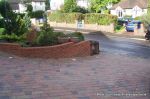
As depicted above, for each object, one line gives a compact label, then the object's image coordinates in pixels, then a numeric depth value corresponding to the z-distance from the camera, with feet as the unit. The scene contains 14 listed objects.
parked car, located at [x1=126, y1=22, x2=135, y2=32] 113.60
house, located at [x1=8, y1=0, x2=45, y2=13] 269.85
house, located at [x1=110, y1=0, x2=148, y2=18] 189.28
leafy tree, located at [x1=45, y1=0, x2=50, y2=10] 281.17
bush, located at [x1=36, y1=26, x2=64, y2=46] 43.42
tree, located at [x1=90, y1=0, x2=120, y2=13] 160.68
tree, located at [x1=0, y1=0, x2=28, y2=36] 47.73
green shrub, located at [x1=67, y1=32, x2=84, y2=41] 50.64
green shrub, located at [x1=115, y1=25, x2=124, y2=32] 119.53
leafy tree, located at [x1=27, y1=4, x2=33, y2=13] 201.03
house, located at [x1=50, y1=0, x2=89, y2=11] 222.36
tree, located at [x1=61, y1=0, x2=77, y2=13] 149.28
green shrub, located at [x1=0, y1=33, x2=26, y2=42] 46.70
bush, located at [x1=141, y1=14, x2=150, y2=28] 101.20
